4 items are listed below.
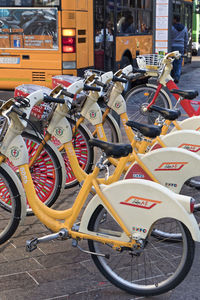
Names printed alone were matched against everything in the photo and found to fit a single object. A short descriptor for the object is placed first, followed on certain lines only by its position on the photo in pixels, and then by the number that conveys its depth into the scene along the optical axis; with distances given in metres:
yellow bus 9.41
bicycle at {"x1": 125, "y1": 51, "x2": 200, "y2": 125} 6.70
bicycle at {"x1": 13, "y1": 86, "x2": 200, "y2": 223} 3.84
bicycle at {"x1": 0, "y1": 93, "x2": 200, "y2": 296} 3.10
